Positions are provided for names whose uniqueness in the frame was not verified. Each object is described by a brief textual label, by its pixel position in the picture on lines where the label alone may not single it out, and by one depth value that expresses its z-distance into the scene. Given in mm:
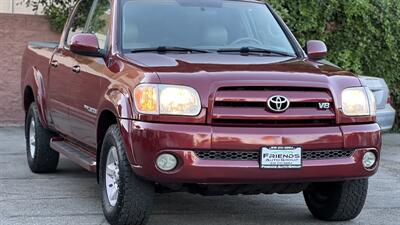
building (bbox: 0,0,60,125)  12781
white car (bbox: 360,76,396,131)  9758
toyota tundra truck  5062
